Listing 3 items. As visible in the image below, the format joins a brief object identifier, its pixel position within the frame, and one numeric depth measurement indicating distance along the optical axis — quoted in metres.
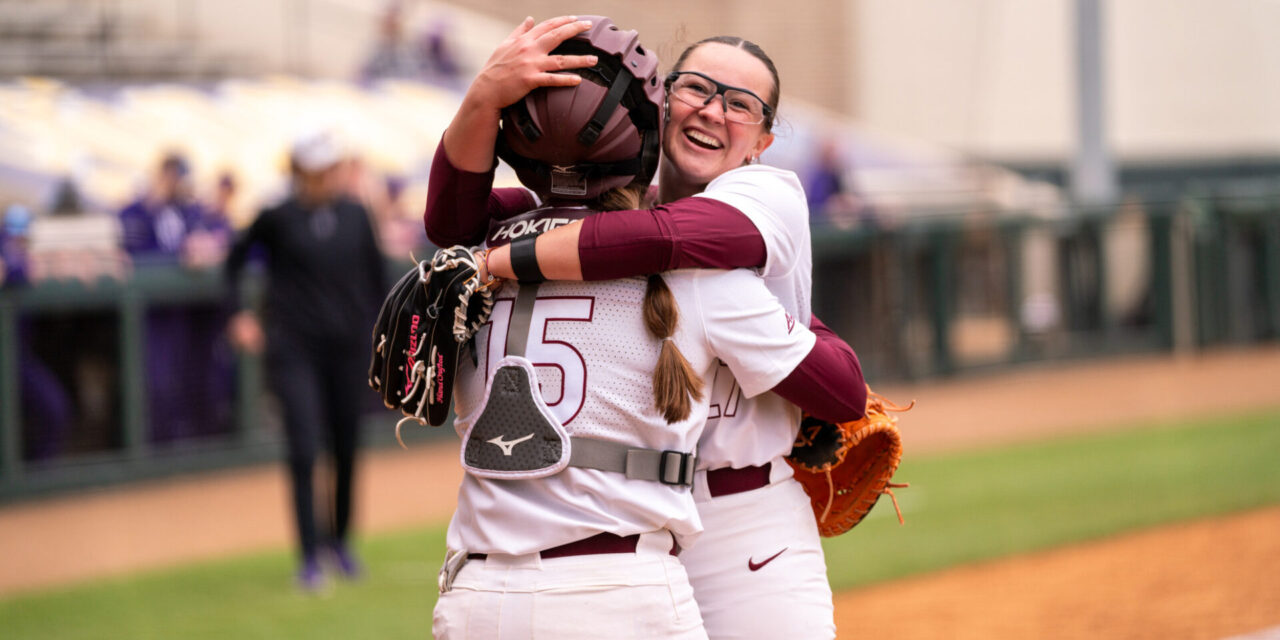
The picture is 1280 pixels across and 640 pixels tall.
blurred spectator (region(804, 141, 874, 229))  26.48
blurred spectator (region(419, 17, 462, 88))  32.28
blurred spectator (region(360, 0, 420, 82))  31.14
